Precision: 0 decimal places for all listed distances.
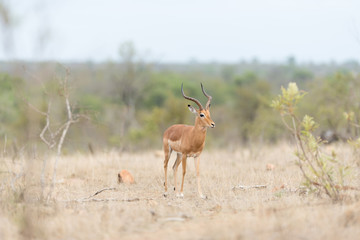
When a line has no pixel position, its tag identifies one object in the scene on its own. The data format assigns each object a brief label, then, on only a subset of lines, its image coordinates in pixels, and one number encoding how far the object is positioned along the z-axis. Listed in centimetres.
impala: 1788
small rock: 2131
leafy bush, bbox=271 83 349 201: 1319
